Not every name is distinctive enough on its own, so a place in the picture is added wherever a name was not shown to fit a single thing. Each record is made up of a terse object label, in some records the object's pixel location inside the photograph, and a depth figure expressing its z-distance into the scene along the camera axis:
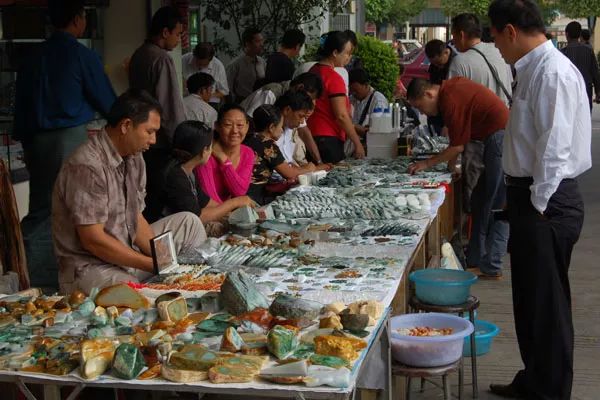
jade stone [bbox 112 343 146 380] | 2.67
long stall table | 2.61
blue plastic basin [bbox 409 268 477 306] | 4.23
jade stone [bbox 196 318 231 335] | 3.11
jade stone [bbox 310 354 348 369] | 2.74
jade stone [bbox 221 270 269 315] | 3.30
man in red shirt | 6.62
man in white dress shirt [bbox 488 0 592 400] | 4.01
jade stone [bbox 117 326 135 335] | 3.11
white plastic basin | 3.54
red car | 19.69
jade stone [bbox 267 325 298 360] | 2.82
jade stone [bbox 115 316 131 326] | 3.19
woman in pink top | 5.69
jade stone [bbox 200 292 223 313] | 3.38
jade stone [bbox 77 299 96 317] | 3.29
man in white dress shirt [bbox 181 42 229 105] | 9.73
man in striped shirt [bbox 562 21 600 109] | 12.19
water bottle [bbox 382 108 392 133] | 8.18
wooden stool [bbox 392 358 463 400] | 3.54
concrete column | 8.36
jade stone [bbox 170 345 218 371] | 2.69
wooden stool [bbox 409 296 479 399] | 4.23
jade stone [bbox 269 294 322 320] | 3.21
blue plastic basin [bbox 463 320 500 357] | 4.84
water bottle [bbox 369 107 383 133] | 8.18
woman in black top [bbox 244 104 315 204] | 6.64
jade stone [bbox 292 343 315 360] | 2.83
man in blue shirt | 5.67
